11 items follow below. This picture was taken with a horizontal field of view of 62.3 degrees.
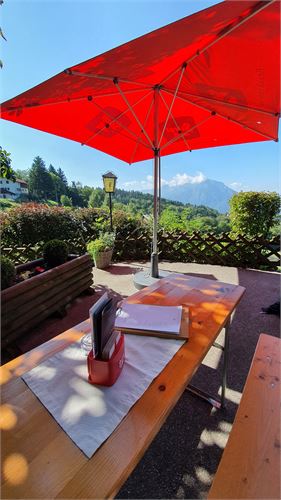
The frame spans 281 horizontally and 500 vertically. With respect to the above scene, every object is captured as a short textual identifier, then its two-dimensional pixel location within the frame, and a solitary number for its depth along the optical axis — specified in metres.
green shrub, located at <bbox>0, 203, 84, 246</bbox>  6.02
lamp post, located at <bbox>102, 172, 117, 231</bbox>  5.02
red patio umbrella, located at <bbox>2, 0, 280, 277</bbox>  1.13
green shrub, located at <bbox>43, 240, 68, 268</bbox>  3.11
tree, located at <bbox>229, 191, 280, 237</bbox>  5.93
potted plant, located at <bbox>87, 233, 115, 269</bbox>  4.86
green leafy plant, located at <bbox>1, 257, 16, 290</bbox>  2.34
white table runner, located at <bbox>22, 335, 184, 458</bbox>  0.61
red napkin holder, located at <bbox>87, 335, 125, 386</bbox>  0.72
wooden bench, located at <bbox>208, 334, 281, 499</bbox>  0.60
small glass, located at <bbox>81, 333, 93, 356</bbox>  0.90
